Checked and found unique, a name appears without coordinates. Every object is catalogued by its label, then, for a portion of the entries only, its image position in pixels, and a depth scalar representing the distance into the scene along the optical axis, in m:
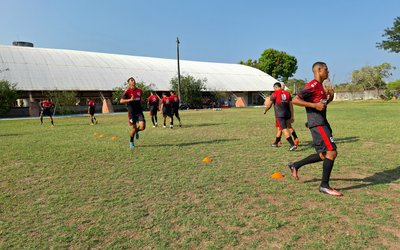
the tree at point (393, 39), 39.28
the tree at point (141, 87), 38.00
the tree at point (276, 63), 73.12
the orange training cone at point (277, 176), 5.22
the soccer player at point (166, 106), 14.59
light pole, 38.50
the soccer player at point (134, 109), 8.59
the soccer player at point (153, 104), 16.03
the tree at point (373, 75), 69.62
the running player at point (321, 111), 4.34
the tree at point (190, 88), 43.78
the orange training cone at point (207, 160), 6.68
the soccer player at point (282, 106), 8.04
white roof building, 35.25
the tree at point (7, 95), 31.44
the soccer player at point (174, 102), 14.65
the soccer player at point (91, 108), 19.11
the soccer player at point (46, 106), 17.65
